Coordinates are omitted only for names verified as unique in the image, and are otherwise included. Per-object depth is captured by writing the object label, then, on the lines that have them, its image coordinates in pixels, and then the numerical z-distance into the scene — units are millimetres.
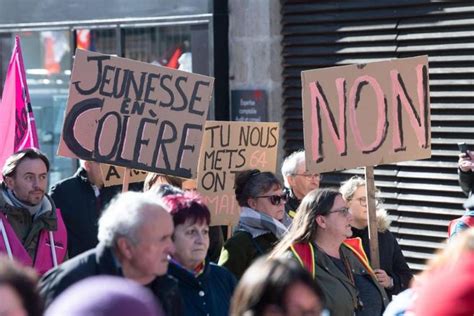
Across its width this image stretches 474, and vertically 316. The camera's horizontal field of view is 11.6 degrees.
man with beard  12832
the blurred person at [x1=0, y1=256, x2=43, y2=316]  6611
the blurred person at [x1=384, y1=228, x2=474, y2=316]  6044
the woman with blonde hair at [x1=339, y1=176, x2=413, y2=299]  14106
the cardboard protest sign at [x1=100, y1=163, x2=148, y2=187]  16009
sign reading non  13906
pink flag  16147
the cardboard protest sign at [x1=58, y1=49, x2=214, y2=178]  14098
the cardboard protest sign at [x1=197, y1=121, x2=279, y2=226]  16055
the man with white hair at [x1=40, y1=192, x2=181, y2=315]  8803
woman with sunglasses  12647
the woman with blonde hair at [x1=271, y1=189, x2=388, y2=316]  11964
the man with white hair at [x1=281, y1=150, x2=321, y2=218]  15495
